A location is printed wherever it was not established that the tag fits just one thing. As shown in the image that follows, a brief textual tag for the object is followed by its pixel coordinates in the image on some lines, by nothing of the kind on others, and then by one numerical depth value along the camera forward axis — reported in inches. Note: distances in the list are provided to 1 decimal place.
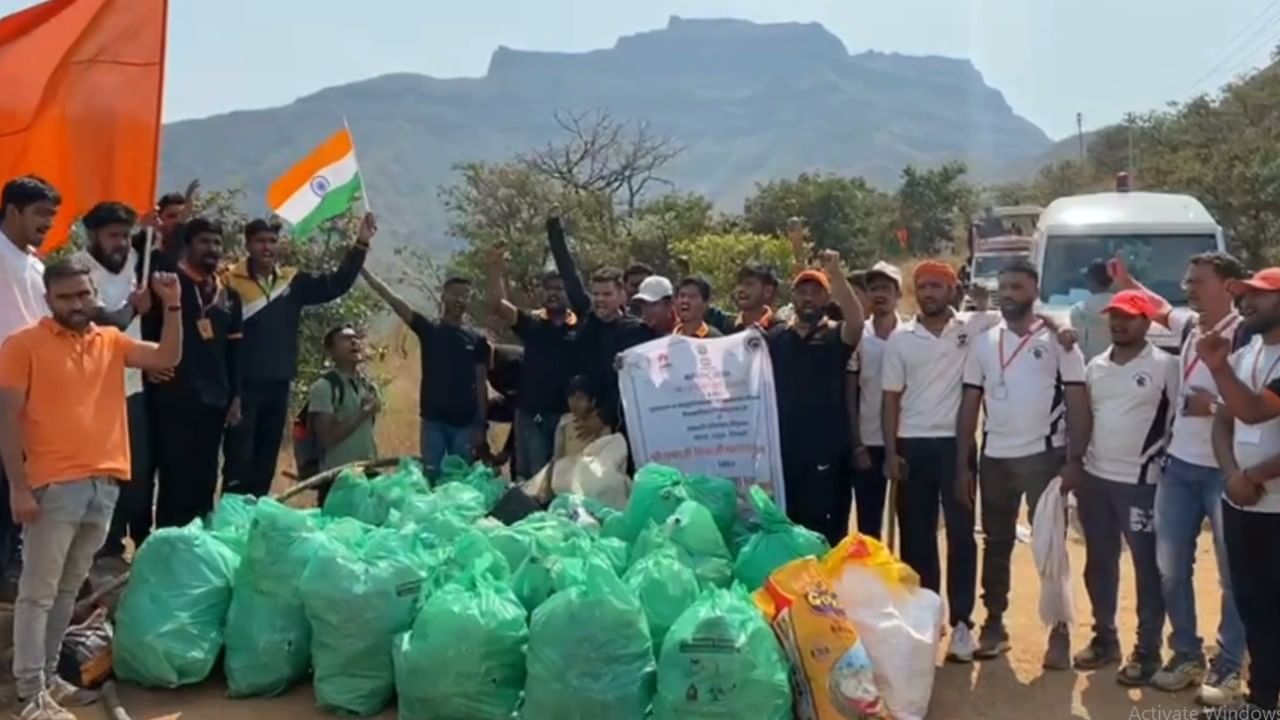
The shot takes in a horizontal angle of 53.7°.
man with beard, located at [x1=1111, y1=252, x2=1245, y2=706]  194.7
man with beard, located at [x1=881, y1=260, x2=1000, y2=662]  218.4
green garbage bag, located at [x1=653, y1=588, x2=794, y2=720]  170.9
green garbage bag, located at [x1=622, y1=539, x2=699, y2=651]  186.7
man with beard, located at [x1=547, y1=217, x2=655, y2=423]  261.4
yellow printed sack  177.8
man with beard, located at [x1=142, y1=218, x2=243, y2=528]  246.8
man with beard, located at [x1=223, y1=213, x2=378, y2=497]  263.7
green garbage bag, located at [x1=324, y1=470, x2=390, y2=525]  242.1
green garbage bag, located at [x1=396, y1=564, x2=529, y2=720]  181.3
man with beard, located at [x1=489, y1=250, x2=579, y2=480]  268.5
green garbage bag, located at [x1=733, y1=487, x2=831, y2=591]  206.5
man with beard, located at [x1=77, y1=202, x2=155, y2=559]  219.1
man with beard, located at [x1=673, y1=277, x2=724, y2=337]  258.1
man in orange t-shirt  180.7
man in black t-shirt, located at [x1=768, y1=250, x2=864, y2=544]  231.9
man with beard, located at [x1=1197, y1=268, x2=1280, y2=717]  169.5
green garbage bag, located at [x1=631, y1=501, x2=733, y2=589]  204.2
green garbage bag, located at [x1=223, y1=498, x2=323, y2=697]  201.5
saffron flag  226.5
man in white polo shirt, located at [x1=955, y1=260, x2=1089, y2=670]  210.1
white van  461.4
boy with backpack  273.7
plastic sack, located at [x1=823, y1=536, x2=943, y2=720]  185.8
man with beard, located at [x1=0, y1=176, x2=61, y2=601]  201.3
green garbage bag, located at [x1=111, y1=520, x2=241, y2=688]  201.3
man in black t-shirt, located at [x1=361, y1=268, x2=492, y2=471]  282.2
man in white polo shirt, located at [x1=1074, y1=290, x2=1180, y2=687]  204.5
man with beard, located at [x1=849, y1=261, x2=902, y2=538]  232.1
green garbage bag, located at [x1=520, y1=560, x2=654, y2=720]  174.7
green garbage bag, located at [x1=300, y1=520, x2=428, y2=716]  194.4
